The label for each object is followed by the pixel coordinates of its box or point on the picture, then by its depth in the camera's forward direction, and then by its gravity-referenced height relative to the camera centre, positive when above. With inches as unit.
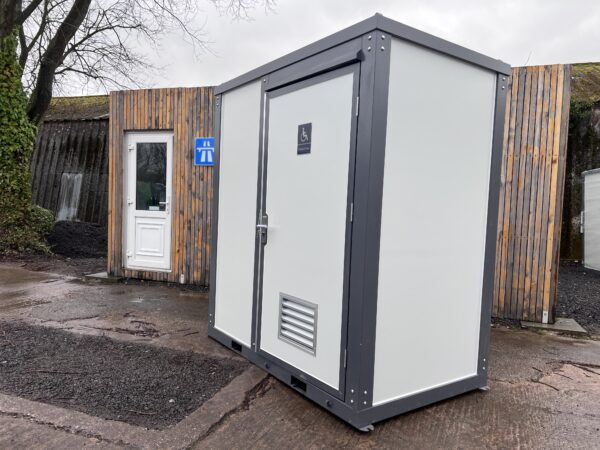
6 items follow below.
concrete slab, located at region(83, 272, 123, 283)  271.9 -47.7
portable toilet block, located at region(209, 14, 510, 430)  106.0 -2.1
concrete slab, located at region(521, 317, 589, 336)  188.1 -45.9
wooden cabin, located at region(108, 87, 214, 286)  251.6 +8.1
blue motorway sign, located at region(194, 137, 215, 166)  247.0 +27.6
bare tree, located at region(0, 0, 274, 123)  399.2 +150.3
